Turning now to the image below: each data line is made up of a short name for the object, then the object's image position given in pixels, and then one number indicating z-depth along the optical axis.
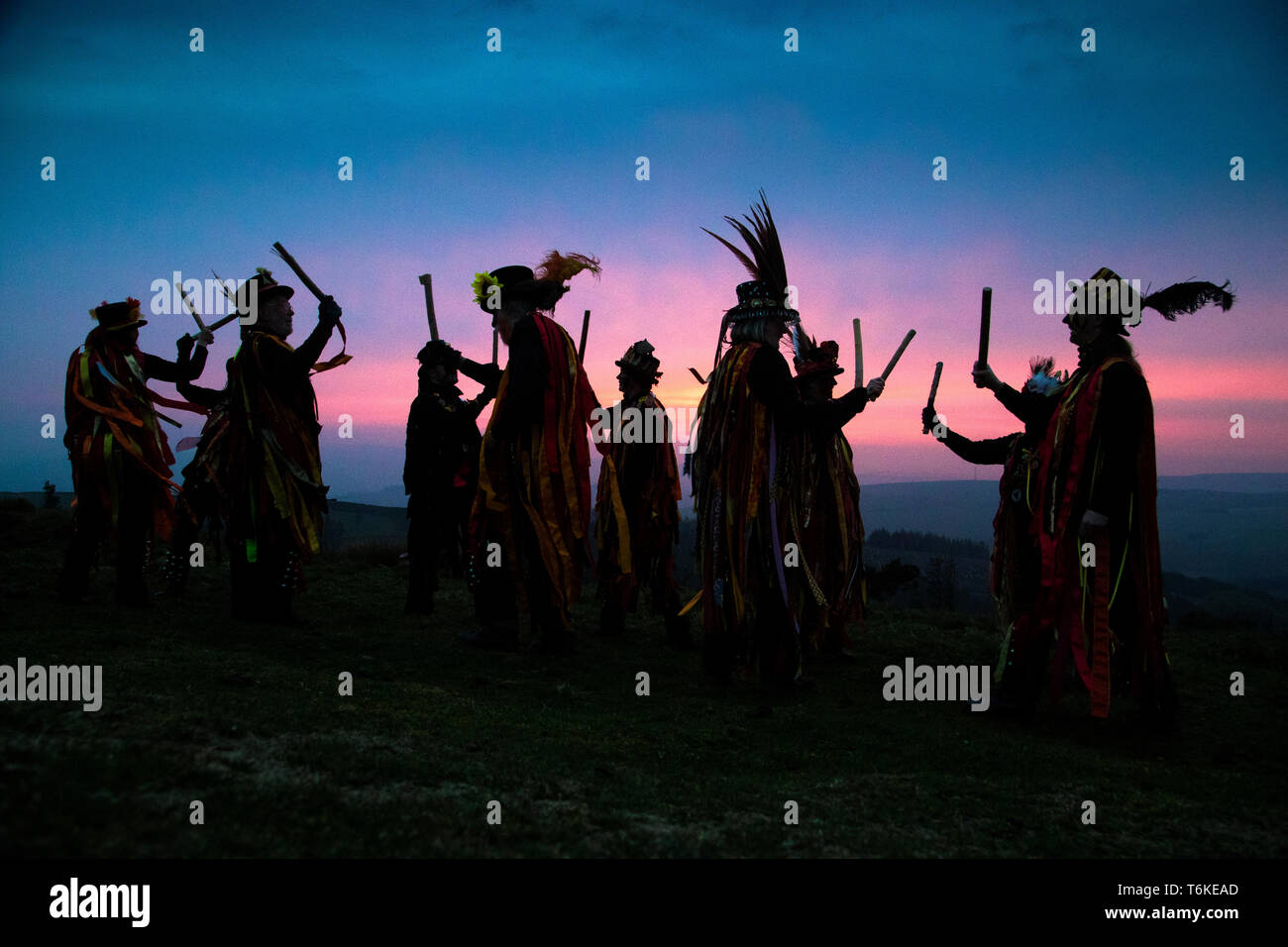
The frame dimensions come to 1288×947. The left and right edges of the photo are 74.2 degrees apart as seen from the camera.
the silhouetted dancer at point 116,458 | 6.14
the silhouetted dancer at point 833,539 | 6.22
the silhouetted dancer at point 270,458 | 5.89
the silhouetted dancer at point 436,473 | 7.12
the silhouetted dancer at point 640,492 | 6.90
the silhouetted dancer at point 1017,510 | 4.74
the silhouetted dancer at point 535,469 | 5.59
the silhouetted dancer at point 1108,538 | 4.35
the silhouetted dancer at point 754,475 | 5.04
